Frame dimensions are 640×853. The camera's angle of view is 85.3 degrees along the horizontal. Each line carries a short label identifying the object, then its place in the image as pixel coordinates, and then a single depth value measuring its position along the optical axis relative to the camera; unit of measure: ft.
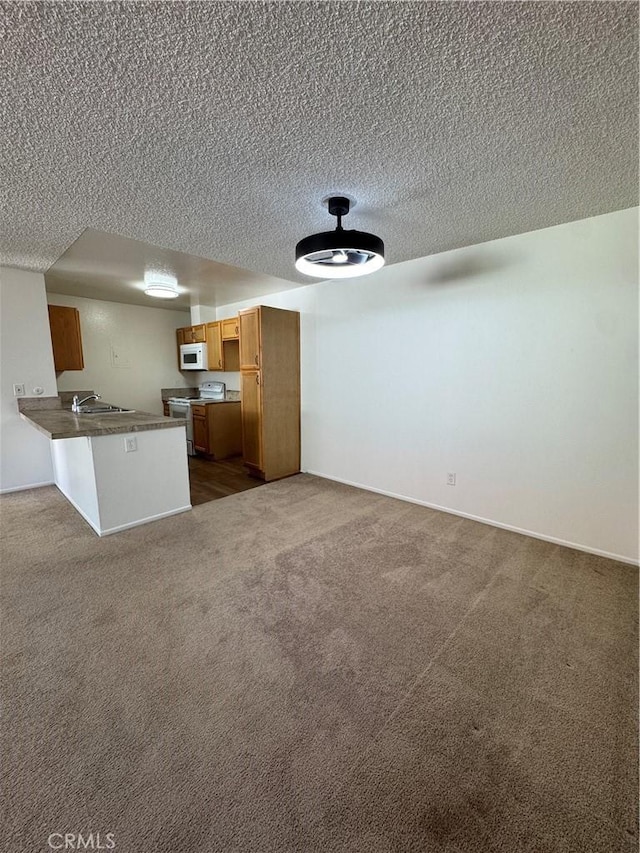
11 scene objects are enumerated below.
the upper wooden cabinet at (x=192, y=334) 18.10
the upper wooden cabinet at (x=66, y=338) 13.91
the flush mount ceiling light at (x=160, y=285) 12.98
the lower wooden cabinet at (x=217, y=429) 16.67
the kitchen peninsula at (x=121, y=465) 8.99
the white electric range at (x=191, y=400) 17.62
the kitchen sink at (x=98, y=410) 11.85
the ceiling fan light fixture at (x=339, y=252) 6.17
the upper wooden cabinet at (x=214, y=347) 17.22
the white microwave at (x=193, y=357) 18.02
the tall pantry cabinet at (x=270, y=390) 13.41
